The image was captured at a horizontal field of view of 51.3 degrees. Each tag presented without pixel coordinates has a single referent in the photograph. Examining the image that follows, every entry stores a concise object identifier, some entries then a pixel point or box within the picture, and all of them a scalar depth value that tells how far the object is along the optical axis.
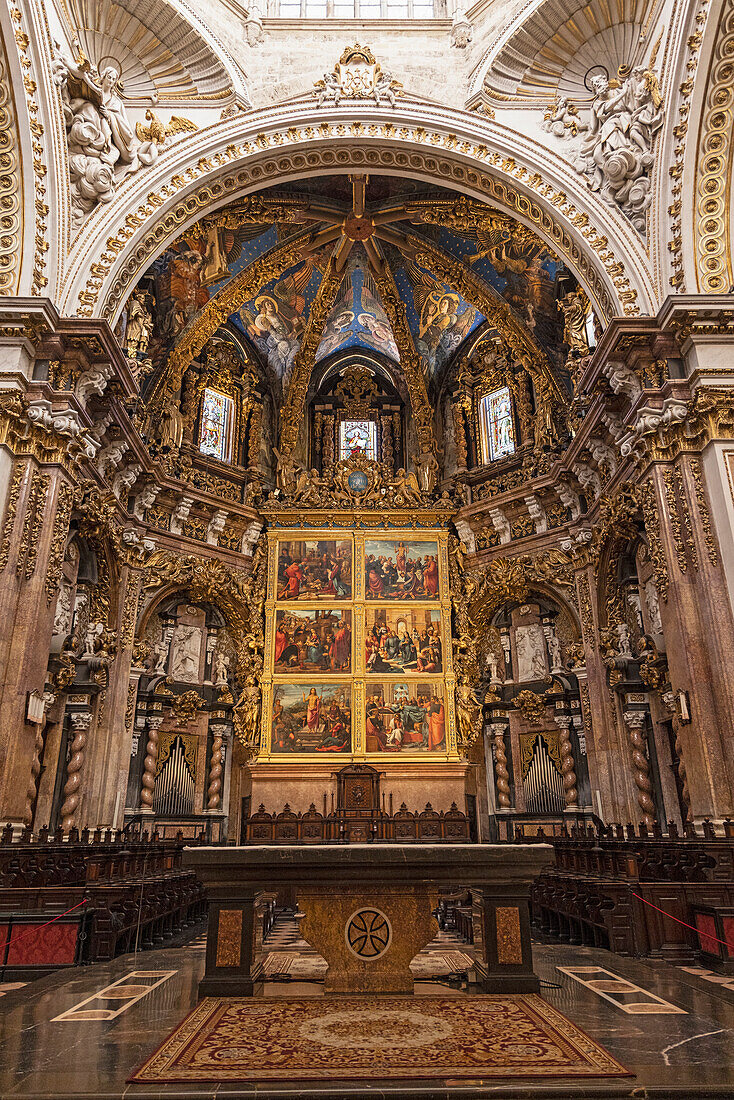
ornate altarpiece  19.95
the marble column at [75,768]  15.73
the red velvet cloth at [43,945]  7.66
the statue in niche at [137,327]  17.03
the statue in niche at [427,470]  22.98
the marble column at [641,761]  15.81
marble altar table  6.10
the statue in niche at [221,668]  20.62
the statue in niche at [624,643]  16.83
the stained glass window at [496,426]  22.41
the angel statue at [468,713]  20.09
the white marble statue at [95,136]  14.68
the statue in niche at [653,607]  15.88
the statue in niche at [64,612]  15.45
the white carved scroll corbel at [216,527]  21.30
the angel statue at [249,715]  20.06
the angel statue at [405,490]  22.62
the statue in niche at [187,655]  20.25
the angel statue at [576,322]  17.09
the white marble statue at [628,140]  14.71
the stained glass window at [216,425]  22.40
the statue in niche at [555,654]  19.47
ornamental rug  4.13
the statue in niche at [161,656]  19.56
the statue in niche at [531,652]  20.25
